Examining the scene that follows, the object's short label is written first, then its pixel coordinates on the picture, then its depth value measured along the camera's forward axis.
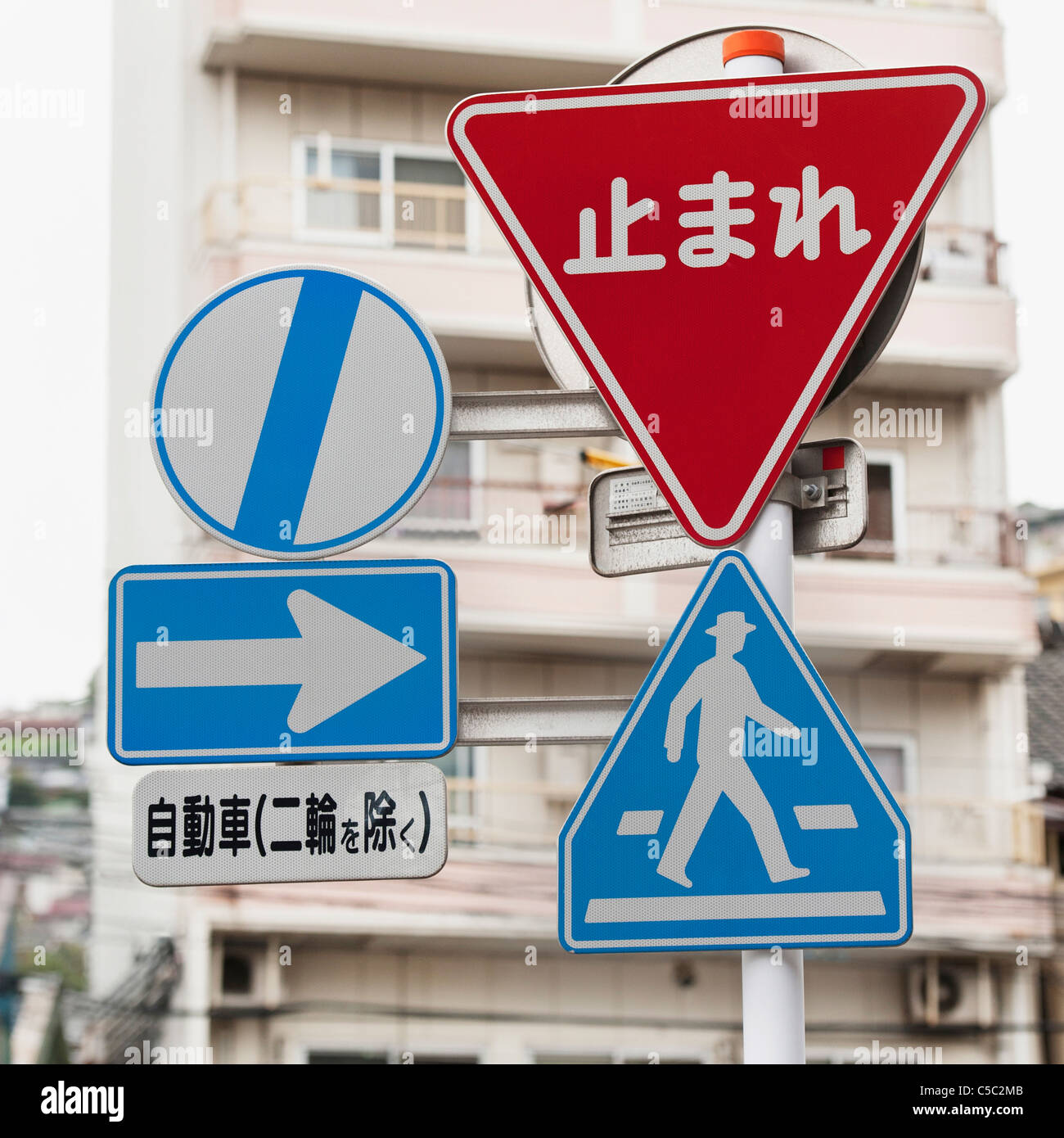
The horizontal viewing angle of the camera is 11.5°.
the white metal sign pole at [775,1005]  7.48
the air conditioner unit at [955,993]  28.68
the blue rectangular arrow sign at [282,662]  7.69
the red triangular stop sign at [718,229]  7.61
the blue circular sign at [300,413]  7.74
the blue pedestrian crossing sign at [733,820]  7.49
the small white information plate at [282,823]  7.66
